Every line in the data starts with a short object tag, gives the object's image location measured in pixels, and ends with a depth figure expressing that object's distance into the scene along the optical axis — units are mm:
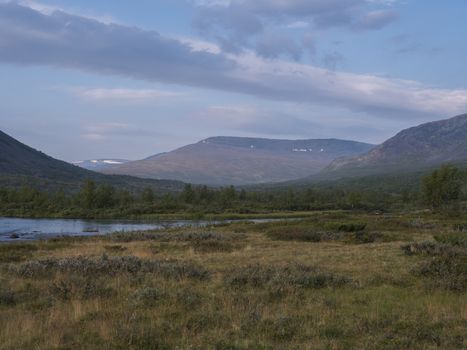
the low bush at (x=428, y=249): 20394
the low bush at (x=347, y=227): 39750
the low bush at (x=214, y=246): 27036
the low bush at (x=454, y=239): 23744
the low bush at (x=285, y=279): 14438
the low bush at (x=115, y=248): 27870
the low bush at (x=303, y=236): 34125
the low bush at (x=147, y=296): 12047
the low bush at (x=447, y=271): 14047
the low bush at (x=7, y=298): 12516
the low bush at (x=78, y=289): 12984
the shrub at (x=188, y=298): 12000
